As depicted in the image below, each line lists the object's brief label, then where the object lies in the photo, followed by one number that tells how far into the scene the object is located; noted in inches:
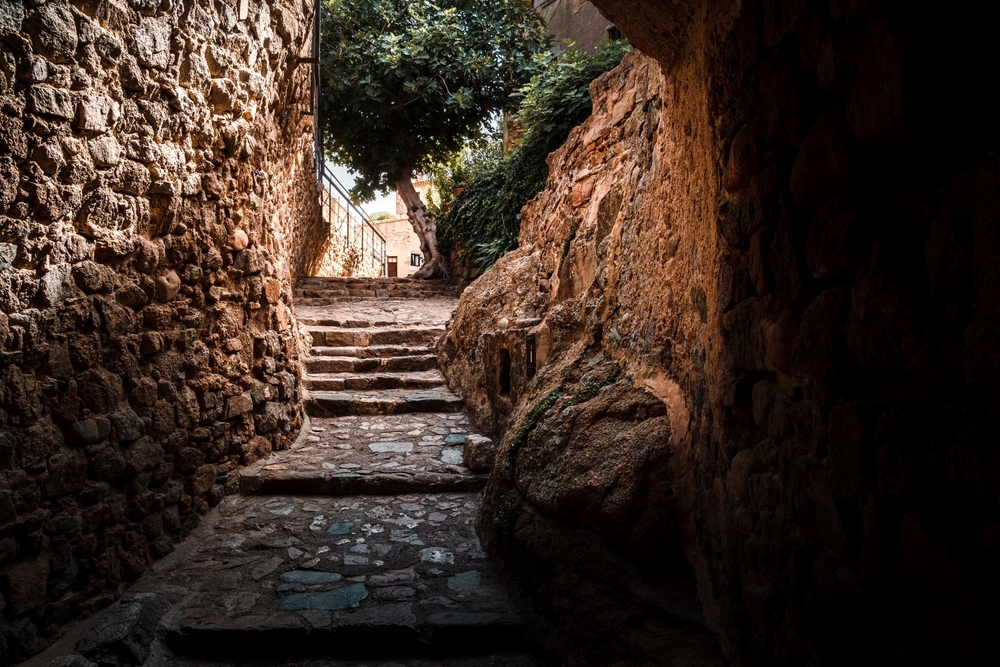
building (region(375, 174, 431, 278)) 1187.9
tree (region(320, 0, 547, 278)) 485.4
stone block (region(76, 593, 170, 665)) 98.7
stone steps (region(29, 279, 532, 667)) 107.2
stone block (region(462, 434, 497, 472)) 173.3
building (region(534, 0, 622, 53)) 512.7
